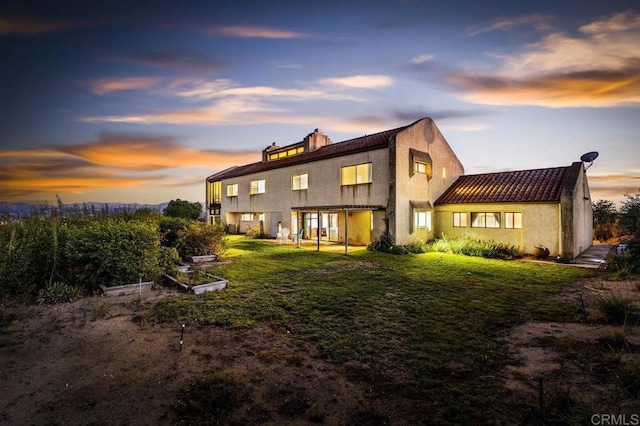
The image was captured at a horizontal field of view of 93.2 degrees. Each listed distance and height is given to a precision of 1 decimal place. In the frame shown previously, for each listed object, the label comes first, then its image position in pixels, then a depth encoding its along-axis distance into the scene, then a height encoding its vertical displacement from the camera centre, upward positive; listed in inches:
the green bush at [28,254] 311.0 -37.3
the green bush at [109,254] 346.0 -41.4
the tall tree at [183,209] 1445.9 +40.4
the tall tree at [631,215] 509.4 -6.9
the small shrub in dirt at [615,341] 207.1 -91.5
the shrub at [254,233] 1063.0 -58.9
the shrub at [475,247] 639.8 -76.1
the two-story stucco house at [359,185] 721.0 +85.1
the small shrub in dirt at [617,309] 259.1 -85.4
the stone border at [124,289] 339.9 -82.4
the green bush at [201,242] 582.2 -49.3
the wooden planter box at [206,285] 352.2 -81.6
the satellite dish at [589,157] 655.1 +119.7
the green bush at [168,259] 428.5 -60.0
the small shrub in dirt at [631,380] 150.8 -87.5
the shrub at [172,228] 565.7 -20.7
